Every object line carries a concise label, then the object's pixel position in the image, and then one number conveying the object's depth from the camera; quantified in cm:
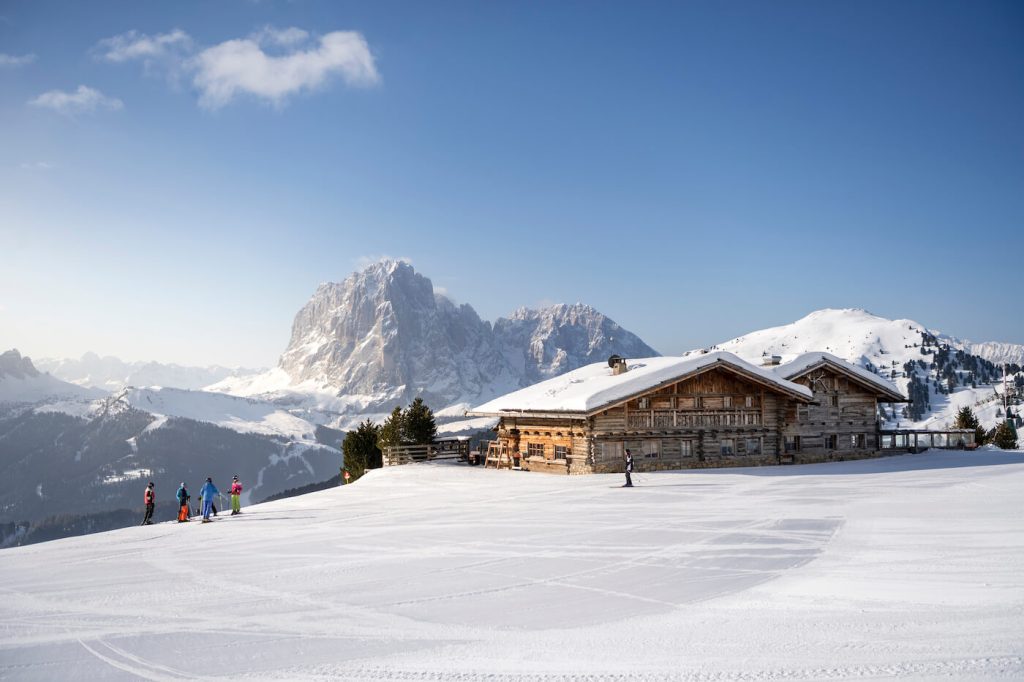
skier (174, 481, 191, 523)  2398
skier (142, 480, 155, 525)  2608
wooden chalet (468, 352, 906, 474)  3506
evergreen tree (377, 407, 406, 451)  4425
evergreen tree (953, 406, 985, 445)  6284
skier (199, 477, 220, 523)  2350
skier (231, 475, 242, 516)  2570
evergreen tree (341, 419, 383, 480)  4838
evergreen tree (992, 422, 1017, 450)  5919
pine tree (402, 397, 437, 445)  4438
